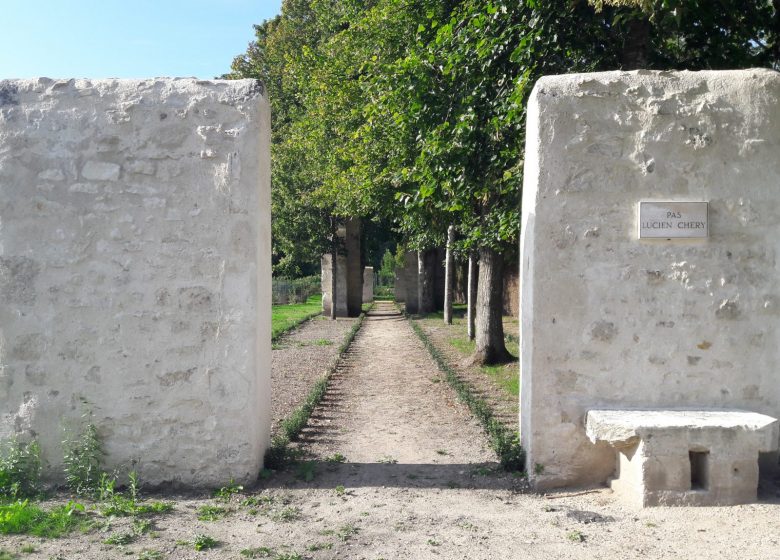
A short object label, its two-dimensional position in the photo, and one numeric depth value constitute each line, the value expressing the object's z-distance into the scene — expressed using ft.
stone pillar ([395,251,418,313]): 84.25
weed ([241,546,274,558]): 12.59
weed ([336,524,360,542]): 13.46
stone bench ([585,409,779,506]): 14.33
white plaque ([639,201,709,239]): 15.69
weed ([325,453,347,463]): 18.80
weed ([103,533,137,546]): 13.15
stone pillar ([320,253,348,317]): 76.38
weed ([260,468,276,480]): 16.99
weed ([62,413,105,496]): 15.81
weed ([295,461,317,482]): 17.02
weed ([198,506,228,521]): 14.48
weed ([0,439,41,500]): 15.72
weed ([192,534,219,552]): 12.91
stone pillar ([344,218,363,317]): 75.92
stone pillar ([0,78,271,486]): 15.98
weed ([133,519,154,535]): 13.69
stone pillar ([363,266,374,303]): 108.75
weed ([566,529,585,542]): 13.28
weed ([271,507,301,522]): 14.46
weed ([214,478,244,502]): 15.62
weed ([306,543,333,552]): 12.90
